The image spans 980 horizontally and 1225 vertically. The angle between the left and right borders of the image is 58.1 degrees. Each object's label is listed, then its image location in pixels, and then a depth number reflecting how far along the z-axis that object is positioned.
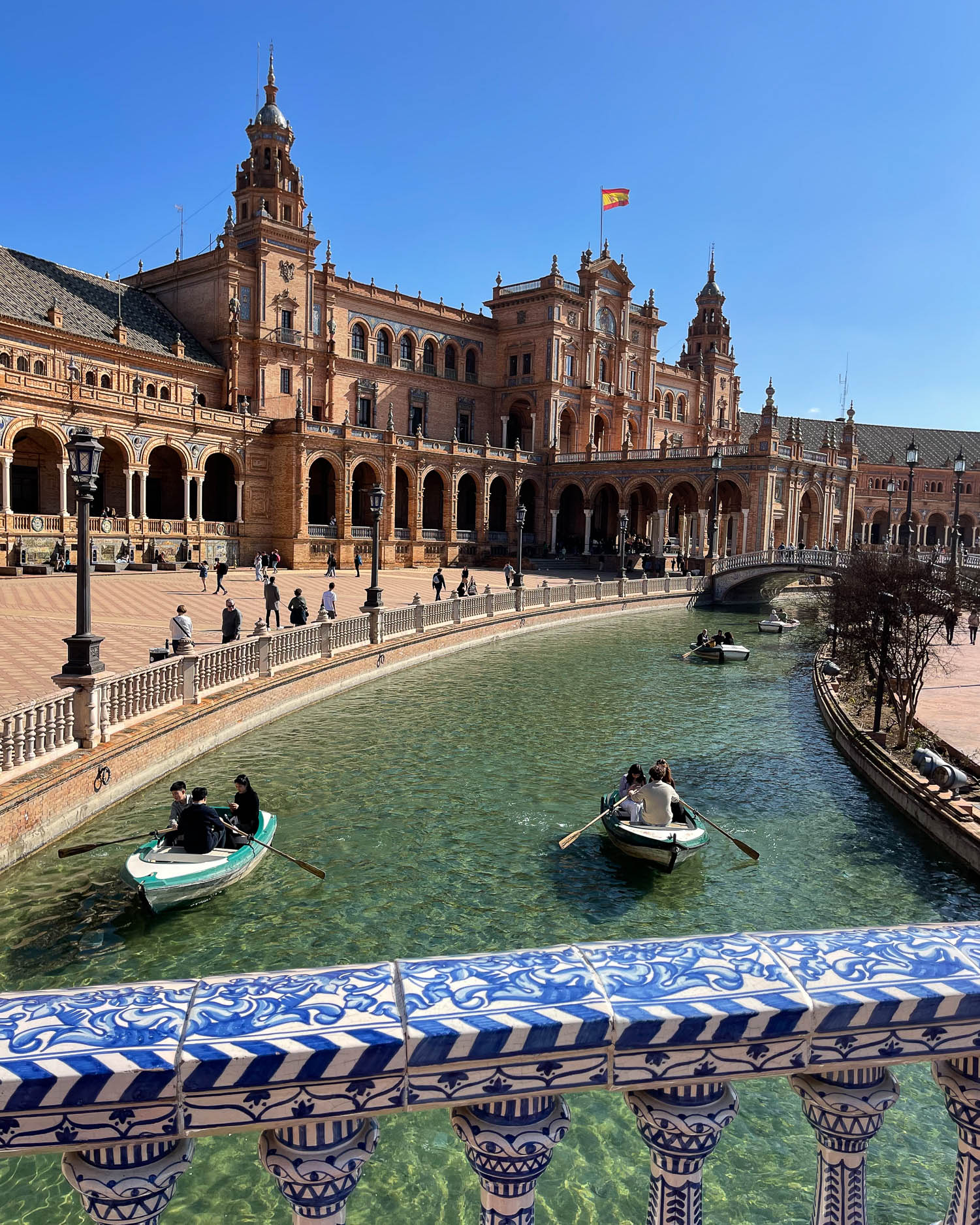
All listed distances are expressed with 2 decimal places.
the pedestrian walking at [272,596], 24.91
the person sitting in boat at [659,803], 12.04
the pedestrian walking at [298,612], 23.36
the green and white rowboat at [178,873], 9.65
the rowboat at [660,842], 11.48
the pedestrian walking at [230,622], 20.22
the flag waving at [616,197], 63.62
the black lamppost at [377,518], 24.77
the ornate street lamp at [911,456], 30.17
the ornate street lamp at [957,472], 30.58
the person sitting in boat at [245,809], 11.32
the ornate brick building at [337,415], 41.09
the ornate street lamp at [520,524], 37.88
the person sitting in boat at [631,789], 12.30
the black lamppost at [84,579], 12.15
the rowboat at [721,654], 29.39
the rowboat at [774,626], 38.31
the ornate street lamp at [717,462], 44.59
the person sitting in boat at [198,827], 10.32
